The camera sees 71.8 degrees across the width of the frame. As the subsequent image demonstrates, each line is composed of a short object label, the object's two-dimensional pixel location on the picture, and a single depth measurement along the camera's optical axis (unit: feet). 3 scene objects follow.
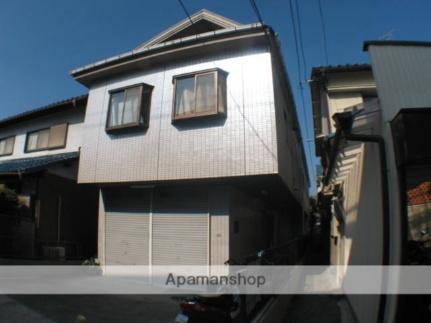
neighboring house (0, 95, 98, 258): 34.94
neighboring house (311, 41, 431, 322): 9.40
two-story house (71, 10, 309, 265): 24.98
